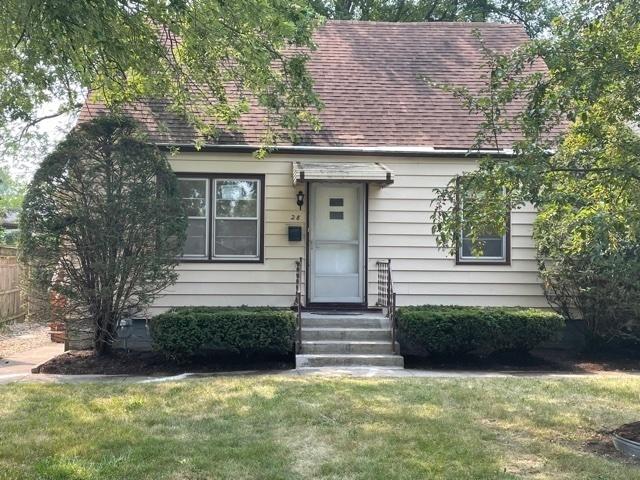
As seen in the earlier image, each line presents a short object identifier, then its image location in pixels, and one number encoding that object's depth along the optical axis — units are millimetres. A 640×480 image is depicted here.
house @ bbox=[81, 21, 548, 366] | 10383
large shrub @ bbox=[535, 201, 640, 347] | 8969
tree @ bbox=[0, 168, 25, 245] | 21625
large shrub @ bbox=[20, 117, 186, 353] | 8258
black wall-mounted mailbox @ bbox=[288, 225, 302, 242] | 10391
